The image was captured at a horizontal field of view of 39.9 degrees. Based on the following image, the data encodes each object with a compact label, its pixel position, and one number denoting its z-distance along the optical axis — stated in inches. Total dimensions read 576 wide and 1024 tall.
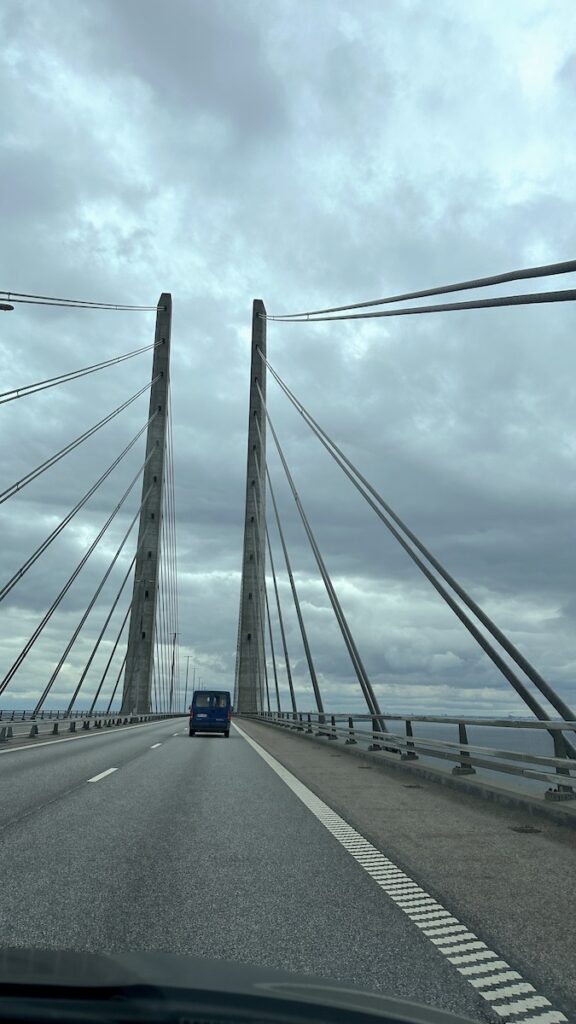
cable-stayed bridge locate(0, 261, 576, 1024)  150.9
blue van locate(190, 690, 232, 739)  1178.6
